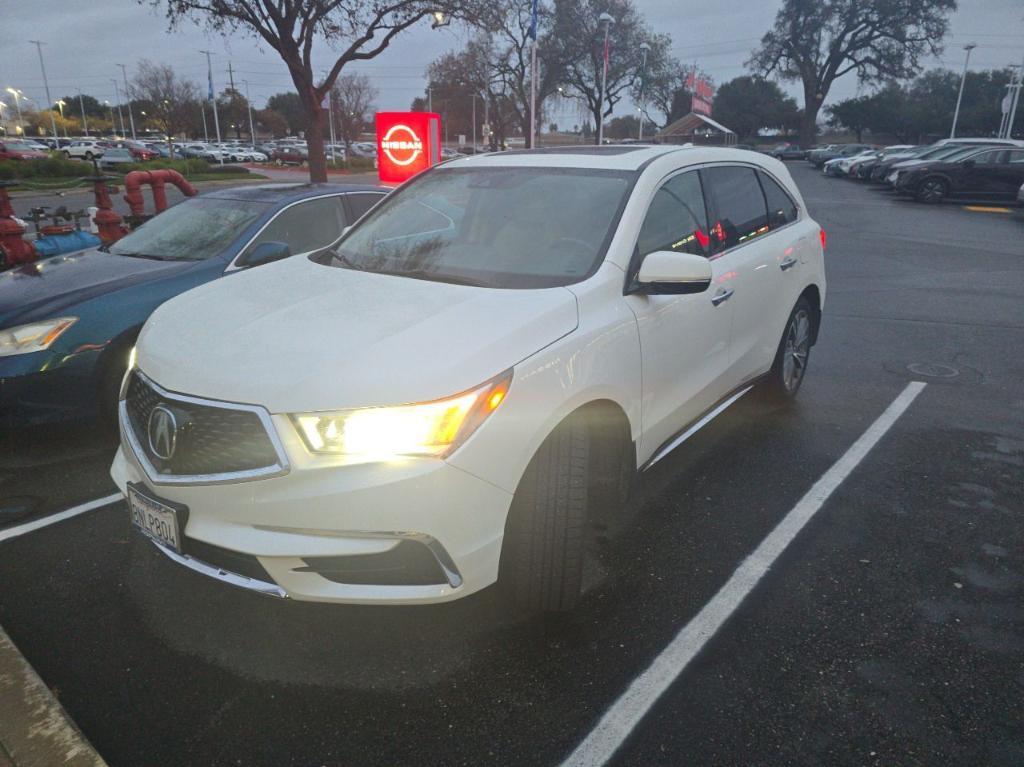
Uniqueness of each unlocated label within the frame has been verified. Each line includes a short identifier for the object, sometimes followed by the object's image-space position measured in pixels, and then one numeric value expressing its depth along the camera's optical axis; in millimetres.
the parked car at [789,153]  63844
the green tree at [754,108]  87125
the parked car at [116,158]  41562
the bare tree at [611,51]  45969
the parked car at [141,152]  48319
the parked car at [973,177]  21484
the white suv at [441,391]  2340
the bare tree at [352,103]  66062
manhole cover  6301
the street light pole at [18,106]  90300
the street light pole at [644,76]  49531
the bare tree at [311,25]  17906
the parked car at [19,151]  35825
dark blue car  4148
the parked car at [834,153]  46500
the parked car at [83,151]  49531
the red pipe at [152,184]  8805
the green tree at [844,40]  56188
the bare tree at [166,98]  59500
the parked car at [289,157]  54156
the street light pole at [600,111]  34766
